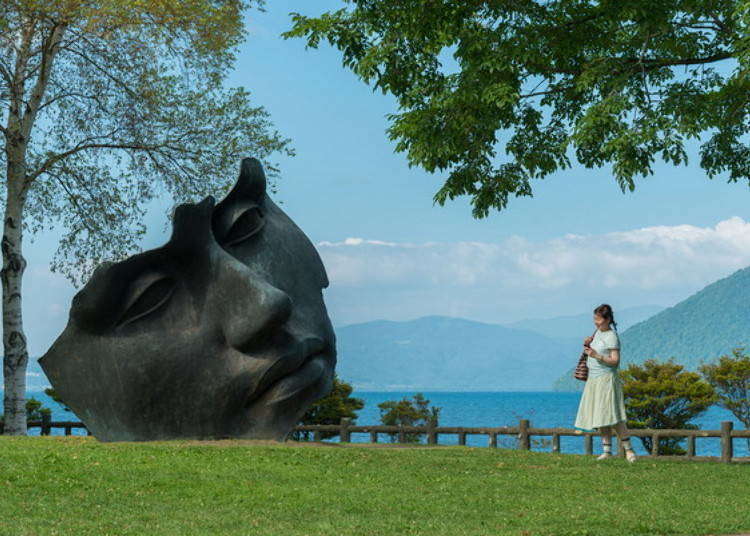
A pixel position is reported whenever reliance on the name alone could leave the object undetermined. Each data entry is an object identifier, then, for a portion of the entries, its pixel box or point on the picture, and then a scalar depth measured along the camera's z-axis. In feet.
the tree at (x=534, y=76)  59.31
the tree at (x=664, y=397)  102.89
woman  54.19
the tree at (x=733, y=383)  109.70
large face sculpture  57.93
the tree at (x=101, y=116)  88.17
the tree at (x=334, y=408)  108.88
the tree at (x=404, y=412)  116.16
